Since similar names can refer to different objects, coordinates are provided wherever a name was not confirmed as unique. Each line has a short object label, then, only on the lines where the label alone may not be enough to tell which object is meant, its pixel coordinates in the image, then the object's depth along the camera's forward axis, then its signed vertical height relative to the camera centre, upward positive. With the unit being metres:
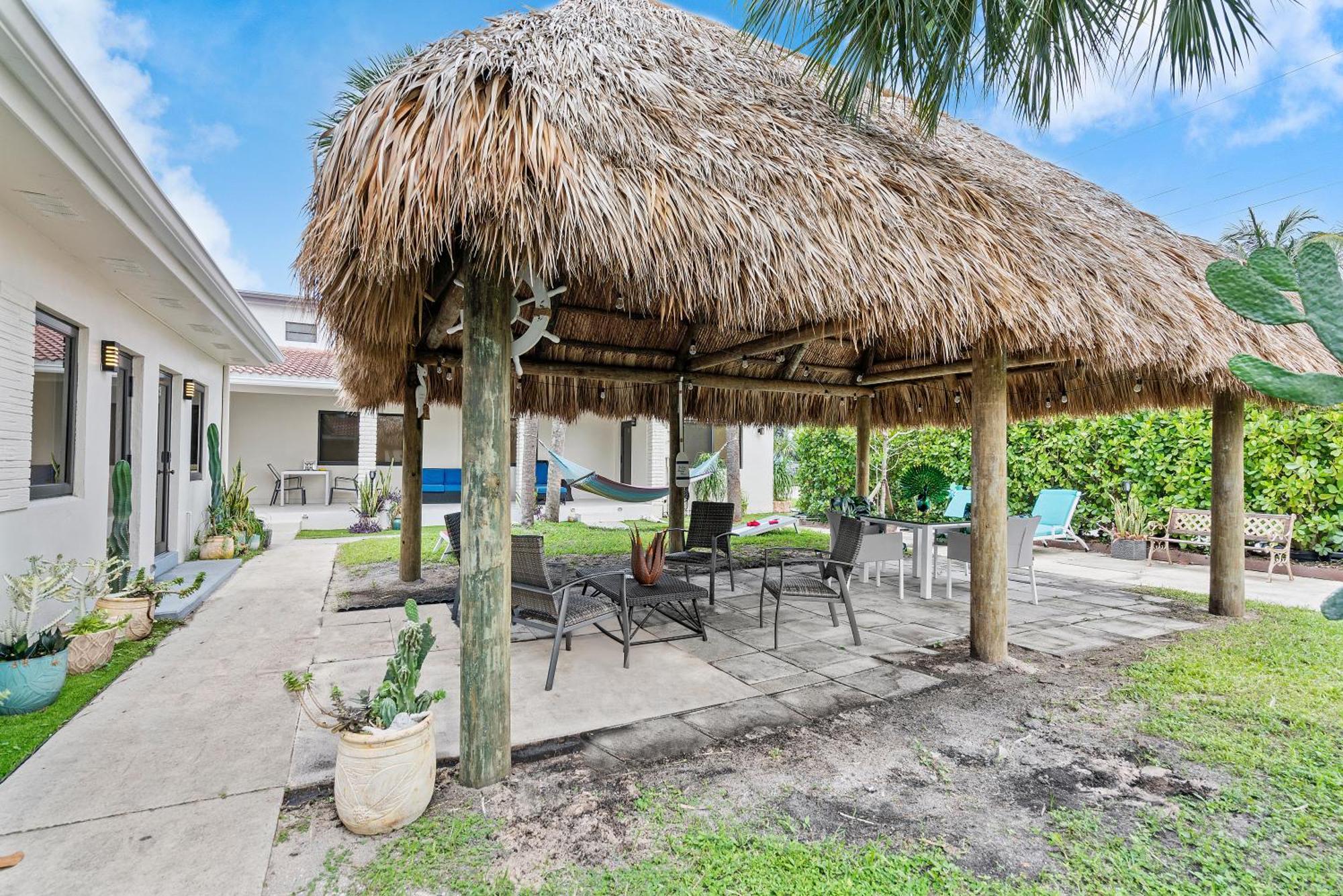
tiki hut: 2.12 +0.90
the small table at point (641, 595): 3.43 -0.87
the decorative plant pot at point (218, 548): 6.32 -1.10
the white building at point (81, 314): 2.42 +0.86
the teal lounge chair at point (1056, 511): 7.00 -0.70
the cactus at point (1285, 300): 1.11 +0.30
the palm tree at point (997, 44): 2.71 +1.95
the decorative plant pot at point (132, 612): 3.67 -1.04
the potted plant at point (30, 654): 2.66 -0.96
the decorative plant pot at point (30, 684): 2.65 -1.07
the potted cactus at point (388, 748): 1.88 -0.94
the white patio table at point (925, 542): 5.25 -0.80
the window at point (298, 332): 13.55 +2.39
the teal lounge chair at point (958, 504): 7.32 -0.64
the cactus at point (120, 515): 4.23 -0.53
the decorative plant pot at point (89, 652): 3.16 -1.10
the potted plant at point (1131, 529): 7.39 -0.92
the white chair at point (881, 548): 5.08 -0.82
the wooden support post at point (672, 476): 6.37 -0.30
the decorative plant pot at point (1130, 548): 7.37 -1.13
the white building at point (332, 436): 11.04 +0.16
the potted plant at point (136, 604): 3.68 -1.00
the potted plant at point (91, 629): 3.17 -1.01
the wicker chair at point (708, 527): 5.34 -0.69
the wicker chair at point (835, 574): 3.85 -0.81
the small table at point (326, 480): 11.71 -0.76
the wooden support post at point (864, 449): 7.29 +0.00
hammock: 7.92 -0.50
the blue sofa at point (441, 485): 12.55 -0.84
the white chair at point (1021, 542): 4.78 -0.70
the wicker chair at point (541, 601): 3.20 -0.83
